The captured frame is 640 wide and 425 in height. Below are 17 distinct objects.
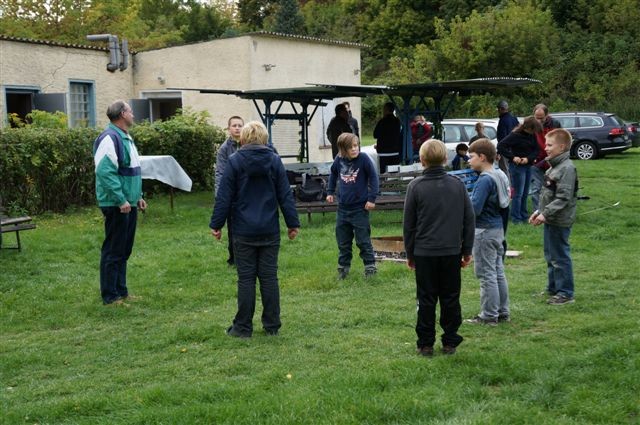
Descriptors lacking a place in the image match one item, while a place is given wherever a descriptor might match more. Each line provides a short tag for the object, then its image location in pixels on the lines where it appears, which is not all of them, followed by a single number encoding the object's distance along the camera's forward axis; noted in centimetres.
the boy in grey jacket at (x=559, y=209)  789
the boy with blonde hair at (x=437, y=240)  623
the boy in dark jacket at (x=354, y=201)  953
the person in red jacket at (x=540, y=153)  1338
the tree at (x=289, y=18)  5756
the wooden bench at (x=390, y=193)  1325
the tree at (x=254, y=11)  6494
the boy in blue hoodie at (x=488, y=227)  718
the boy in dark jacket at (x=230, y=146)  970
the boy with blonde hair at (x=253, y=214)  697
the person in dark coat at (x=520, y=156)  1325
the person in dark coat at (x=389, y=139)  1616
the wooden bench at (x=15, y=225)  1143
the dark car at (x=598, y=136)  2722
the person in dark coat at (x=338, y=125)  1562
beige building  2127
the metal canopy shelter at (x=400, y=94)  1588
